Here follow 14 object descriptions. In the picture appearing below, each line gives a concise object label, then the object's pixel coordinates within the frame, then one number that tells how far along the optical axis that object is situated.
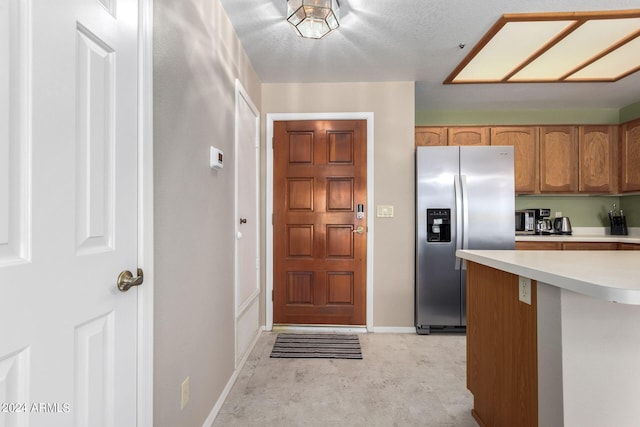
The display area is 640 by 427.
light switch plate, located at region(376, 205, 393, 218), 3.07
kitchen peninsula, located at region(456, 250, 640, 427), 0.99
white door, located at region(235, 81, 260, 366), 2.25
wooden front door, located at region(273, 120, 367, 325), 3.08
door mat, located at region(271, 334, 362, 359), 2.52
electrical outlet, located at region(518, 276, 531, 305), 1.18
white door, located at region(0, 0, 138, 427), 0.65
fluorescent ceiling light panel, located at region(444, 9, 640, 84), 2.05
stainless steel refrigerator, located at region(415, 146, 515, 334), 2.91
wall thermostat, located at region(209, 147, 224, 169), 1.71
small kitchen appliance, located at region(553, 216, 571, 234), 3.67
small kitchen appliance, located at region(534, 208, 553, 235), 3.72
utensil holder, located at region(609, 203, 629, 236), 3.67
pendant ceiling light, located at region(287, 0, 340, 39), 1.77
